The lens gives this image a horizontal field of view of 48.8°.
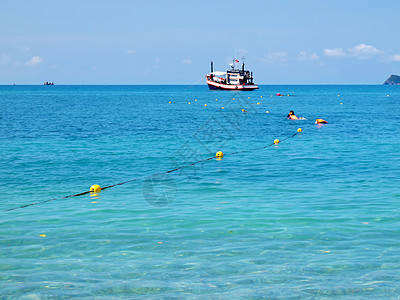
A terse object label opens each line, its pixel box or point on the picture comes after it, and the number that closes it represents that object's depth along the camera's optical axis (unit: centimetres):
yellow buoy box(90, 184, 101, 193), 1917
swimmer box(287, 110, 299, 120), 6172
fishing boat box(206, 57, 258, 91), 16275
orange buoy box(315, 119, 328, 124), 5489
